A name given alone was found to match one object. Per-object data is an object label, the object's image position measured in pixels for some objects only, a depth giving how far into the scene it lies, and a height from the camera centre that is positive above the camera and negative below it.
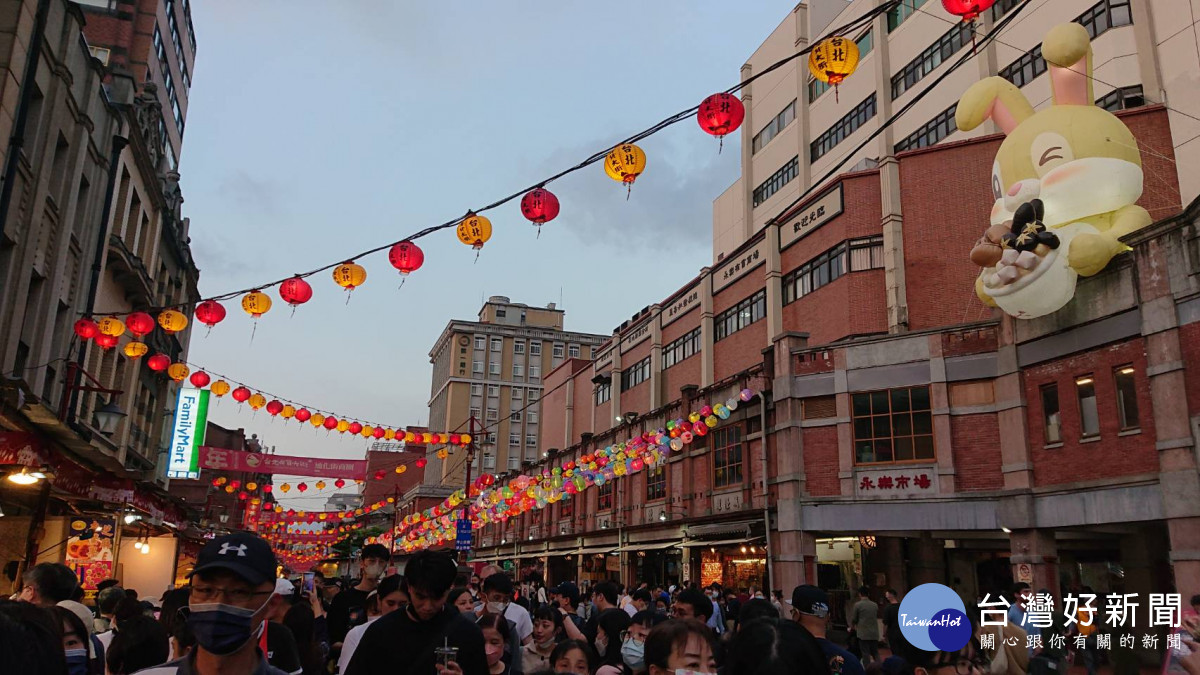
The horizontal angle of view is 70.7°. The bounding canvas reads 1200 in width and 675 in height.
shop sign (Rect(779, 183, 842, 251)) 29.31 +11.60
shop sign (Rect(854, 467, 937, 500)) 22.02 +1.70
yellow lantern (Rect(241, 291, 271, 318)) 16.77 +4.54
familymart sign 30.22 +3.66
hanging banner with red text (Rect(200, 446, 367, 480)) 31.56 +2.86
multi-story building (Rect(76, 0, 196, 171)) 28.84 +17.15
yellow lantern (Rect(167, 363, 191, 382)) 23.28 +4.52
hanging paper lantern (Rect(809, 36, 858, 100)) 11.51 +6.58
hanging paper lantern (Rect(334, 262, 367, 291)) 15.79 +4.82
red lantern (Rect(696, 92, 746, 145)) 11.45 +5.71
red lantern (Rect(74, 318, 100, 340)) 18.44 +4.41
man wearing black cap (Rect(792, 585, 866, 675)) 5.95 -0.42
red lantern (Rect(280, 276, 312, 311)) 16.17 +4.57
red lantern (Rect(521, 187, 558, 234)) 13.27 +5.16
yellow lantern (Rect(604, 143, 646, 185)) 12.28 +5.41
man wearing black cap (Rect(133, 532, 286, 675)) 2.80 -0.23
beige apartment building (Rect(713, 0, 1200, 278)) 25.39 +17.69
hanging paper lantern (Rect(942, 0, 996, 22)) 11.26 +7.15
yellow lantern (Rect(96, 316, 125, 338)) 18.77 +4.53
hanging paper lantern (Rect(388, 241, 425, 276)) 14.91 +4.85
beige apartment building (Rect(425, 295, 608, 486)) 91.44 +18.51
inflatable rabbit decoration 18.33 +7.73
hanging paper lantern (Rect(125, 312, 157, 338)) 17.92 +4.43
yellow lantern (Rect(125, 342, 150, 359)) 20.44 +4.43
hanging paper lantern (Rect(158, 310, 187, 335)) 18.83 +4.71
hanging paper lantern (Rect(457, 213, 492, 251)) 13.64 +4.88
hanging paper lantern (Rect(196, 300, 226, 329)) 17.48 +4.52
